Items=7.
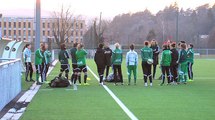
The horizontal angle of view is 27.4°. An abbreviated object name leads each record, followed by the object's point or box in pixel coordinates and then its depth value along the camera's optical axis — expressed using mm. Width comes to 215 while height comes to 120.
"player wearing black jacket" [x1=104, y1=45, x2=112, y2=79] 20331
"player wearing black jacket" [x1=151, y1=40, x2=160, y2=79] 22578
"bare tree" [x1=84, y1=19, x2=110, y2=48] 89969
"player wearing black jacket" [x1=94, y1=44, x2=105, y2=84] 19812
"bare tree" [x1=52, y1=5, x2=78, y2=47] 95250
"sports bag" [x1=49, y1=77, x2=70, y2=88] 18406
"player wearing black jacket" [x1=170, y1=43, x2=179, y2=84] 20297
